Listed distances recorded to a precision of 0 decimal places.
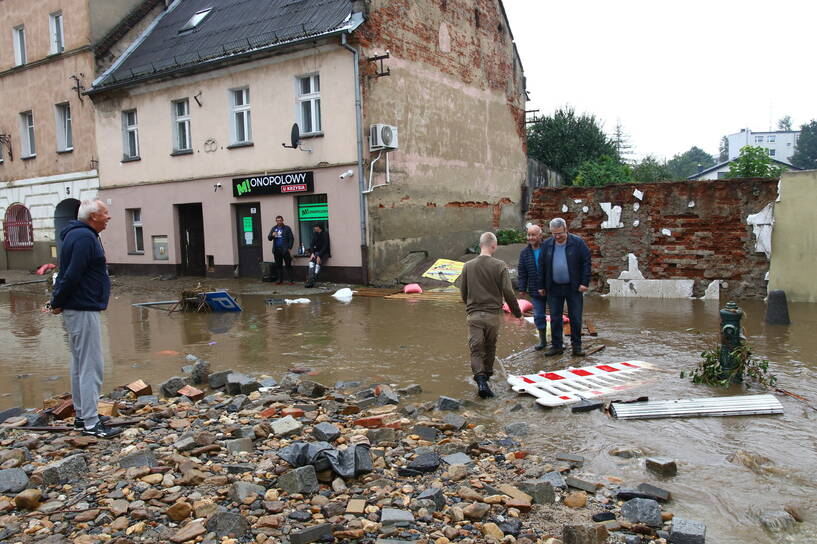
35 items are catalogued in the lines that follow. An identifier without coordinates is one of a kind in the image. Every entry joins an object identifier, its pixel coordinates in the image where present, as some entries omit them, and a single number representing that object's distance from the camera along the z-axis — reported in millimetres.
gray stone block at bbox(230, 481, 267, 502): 4238
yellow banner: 17531
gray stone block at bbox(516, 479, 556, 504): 4262
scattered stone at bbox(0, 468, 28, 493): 4371
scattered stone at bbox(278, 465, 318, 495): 4379
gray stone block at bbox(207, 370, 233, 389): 7336
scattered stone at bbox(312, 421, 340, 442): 5242
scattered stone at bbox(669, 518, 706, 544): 3682
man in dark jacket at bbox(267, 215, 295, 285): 18375
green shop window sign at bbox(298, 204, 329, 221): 18562
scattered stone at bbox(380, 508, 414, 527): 3934
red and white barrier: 6578
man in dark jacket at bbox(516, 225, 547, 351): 8898
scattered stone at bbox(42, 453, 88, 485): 4469
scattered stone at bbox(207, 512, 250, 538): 3830
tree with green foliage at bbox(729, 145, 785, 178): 20812
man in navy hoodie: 5496
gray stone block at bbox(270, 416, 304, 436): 5477
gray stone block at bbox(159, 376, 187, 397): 7020
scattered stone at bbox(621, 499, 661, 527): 3934
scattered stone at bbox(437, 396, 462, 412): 6359
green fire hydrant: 6797
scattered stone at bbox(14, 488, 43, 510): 4129
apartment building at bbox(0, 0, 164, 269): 23250
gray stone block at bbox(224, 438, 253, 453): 5086
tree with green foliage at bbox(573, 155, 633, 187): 27781
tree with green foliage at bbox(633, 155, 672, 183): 28919
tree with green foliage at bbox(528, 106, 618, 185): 30391
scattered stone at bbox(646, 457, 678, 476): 4652
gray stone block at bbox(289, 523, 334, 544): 3721
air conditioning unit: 17375
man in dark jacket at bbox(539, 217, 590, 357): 8484
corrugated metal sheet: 5902
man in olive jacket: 7035
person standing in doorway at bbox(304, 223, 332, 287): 17859
